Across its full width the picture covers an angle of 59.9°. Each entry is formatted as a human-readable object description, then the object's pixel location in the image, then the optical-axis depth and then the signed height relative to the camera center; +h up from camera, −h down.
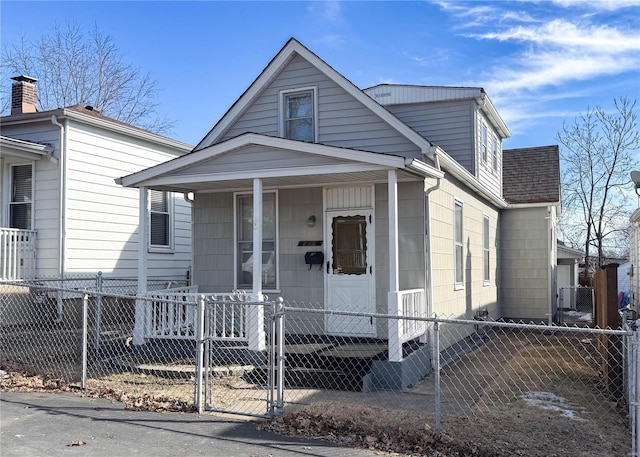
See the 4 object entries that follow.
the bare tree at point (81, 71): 26.55 +9.29
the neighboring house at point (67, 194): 11.81 +1.46
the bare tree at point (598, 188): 29.67 +3.99
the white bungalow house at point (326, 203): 8.80 +1.03
